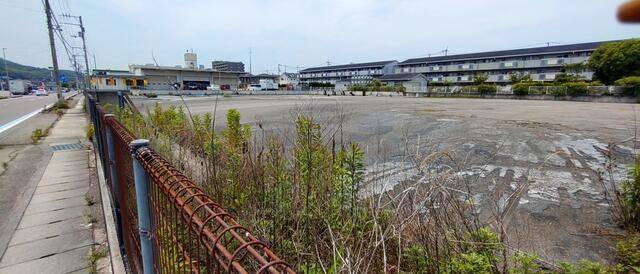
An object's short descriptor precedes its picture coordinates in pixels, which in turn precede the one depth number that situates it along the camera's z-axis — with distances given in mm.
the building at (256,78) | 85625
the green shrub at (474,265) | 1811
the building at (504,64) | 51812
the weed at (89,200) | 4181
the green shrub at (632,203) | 3113
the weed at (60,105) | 18594
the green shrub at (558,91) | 31766
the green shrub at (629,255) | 2248
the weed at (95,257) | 2750
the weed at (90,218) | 3672
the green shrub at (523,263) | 1887
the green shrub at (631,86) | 27109
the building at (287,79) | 94494
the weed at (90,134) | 8386
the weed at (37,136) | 8677
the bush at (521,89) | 35003
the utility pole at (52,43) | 17484
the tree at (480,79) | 51294
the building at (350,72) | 82500
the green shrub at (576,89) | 30656
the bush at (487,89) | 39125
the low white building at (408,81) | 51656
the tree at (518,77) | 49400
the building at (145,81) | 47412
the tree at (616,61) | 34281
